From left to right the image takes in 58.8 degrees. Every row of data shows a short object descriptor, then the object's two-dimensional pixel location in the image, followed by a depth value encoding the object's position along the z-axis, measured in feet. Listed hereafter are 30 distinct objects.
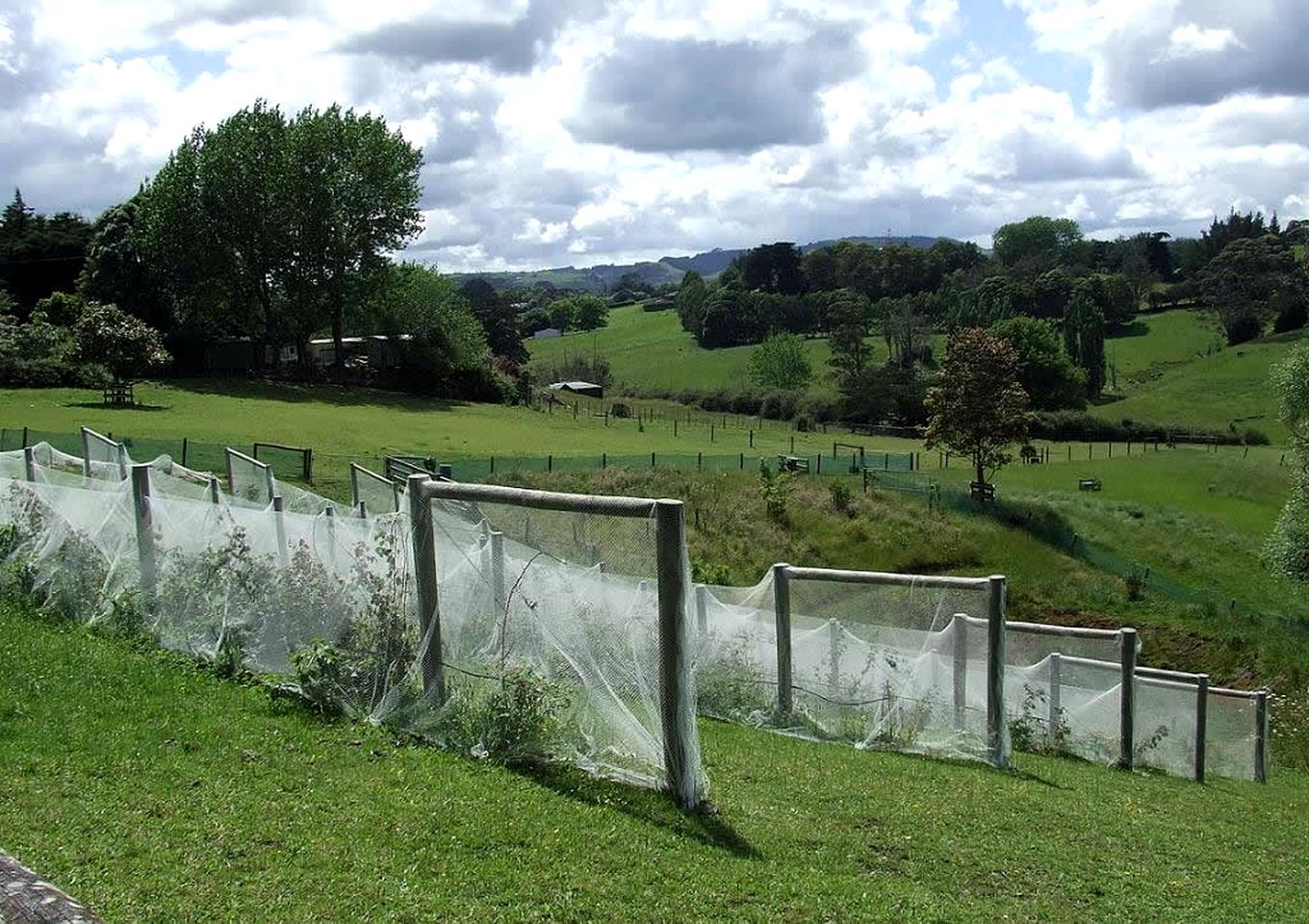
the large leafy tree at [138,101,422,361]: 226.17
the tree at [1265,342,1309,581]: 130.62
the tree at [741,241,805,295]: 594.24
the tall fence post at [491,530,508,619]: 26.96
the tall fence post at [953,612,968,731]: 37.93
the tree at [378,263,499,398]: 248.11
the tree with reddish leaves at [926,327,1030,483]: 165.58
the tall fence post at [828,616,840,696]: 38.34
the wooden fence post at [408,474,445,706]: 27.53
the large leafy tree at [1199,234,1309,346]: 421.18
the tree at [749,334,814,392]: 382.22
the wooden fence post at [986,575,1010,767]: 35.68
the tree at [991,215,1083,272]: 578.21
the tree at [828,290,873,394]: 408.26
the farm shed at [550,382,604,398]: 345.51
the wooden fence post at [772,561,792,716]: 38.47
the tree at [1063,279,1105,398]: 389.80
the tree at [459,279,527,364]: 426.51
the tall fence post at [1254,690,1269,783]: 55.57
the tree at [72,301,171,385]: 170.60
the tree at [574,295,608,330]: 634.84
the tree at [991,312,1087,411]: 347.95
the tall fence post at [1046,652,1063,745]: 42.91
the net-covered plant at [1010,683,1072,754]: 43.06
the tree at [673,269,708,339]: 509.88
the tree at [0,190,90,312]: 236.43
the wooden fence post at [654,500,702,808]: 23.63
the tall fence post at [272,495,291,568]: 33.37
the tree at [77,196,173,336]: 222.13
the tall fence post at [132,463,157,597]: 35.01
